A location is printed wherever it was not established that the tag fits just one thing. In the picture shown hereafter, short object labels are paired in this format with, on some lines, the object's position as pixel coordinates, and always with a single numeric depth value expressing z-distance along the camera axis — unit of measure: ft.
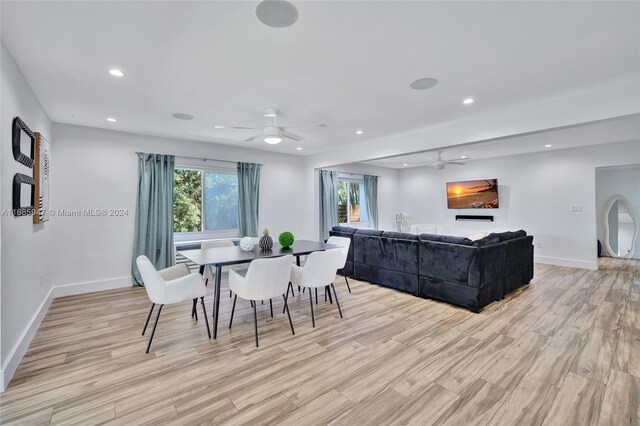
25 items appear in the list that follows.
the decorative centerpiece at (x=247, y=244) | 11.22
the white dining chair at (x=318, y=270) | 10.34
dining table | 9.41
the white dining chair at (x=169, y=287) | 8.42
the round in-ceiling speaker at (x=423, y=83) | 9.03
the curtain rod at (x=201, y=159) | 16.79
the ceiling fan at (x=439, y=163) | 19.29
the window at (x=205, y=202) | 17.20
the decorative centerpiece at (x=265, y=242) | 11.84
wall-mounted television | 23.00
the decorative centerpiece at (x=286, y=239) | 12.30
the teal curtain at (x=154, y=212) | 15.40
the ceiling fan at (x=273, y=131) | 10.86
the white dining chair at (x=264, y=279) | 8.82
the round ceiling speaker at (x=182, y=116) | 12.14
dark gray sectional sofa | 11.74
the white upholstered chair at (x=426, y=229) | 22.03
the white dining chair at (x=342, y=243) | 13.71
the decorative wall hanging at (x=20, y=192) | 7.61
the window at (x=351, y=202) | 24.97
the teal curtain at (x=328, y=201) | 21.97
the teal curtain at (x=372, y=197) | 26.28
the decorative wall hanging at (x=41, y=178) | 9.89
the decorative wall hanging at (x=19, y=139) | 7.61
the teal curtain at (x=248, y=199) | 18.61
